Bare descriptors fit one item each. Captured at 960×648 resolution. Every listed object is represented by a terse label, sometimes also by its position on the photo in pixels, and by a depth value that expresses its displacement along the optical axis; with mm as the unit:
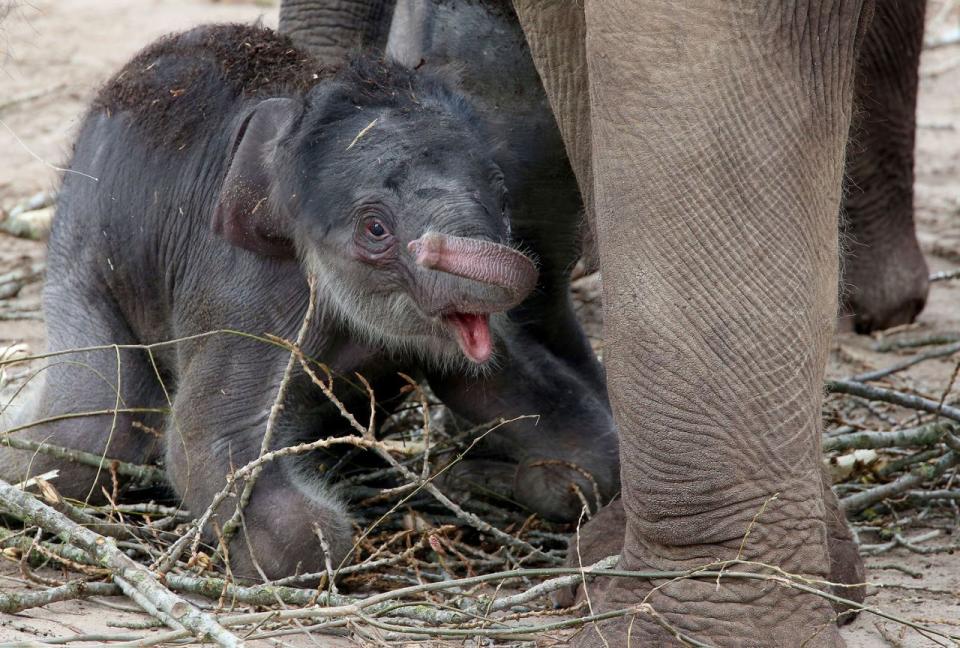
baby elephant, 5973
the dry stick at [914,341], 9414
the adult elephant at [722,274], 4848
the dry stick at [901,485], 6746
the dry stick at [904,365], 7812
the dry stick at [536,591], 5383
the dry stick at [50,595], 5415
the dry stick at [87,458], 6465
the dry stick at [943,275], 9641
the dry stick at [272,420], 5848
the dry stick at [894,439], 6762
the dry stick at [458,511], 5730
